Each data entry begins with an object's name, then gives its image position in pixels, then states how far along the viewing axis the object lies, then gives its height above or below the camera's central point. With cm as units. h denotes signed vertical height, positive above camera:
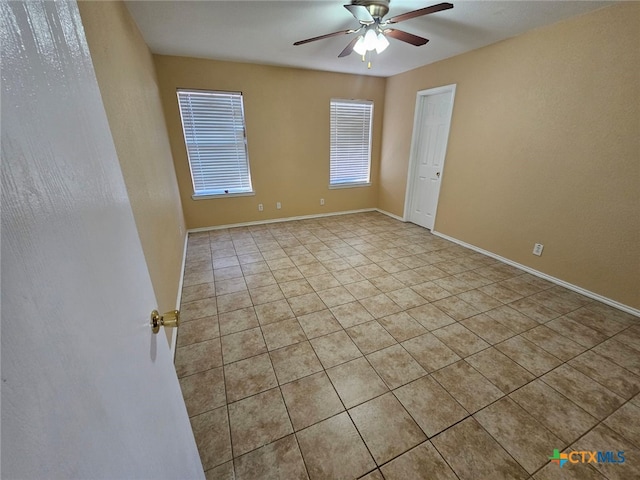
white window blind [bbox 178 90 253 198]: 365 +2
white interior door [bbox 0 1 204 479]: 27 -18
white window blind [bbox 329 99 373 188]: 450 -2
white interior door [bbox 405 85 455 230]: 369 -14
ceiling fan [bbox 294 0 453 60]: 193 +85
